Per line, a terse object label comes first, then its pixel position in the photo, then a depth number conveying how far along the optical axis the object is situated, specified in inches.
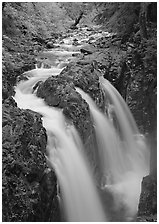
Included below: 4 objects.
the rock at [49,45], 619.8
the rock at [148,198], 272.1
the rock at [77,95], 335.0
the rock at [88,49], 528.6
